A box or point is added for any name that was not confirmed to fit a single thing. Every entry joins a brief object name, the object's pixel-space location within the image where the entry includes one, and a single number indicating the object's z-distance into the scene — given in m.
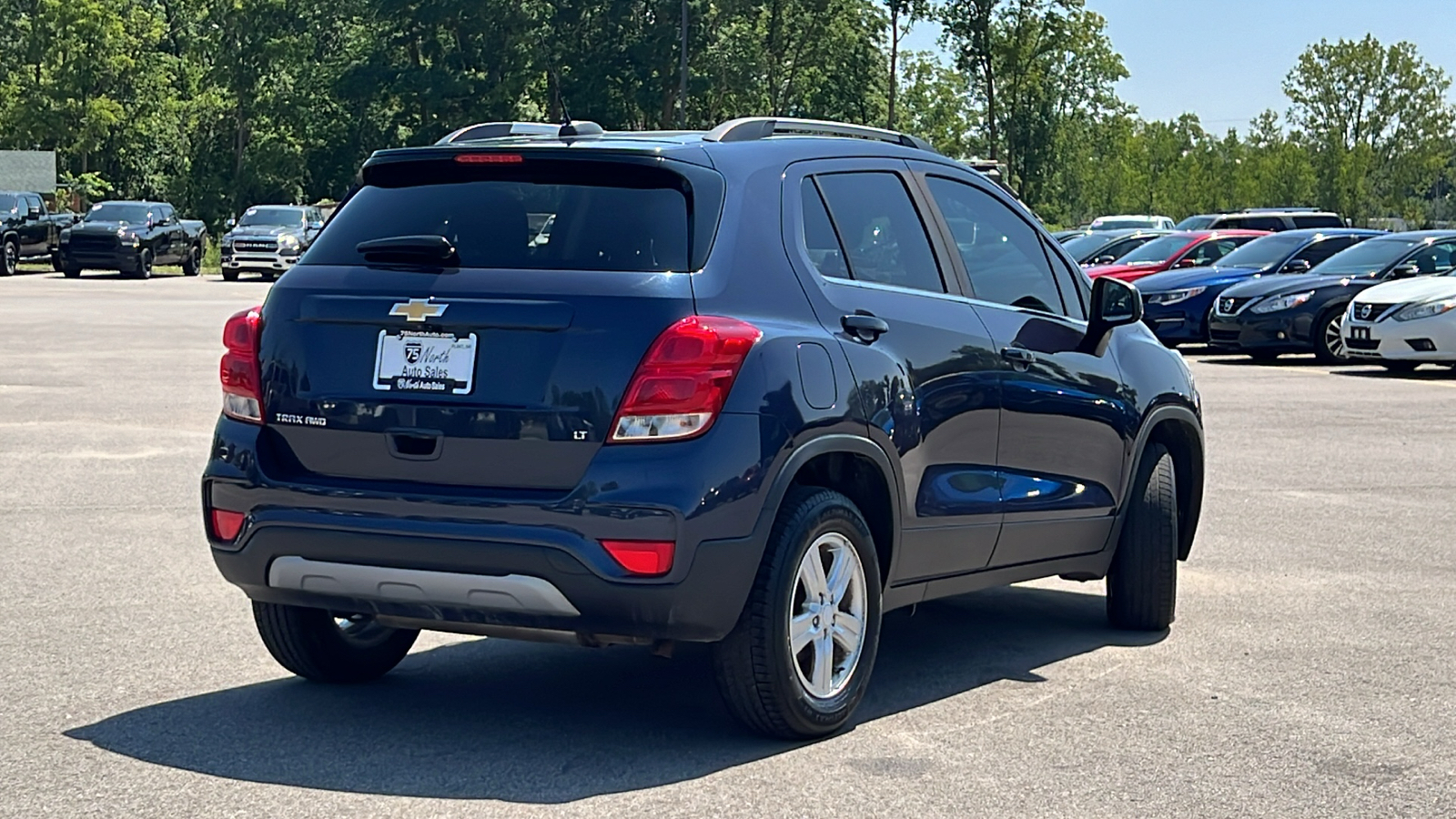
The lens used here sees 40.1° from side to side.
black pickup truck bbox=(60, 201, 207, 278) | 44.72
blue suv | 5.10
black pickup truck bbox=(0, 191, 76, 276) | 44.31
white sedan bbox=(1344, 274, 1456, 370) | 21.44
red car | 29.81
